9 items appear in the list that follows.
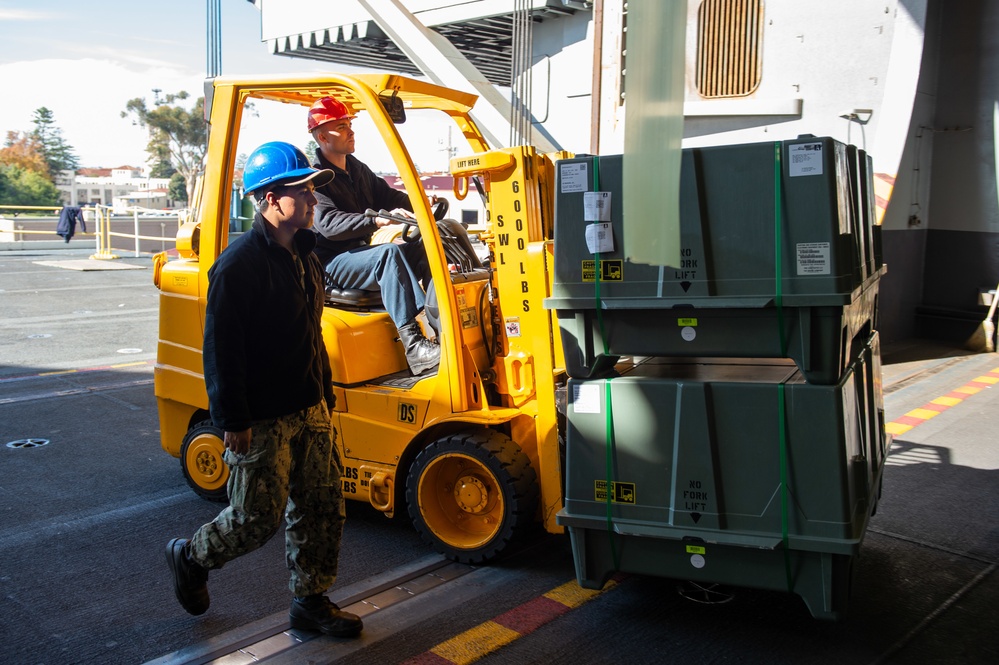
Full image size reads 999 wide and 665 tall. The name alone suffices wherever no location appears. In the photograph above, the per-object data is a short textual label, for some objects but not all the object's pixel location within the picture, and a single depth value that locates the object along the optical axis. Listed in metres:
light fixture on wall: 10.49
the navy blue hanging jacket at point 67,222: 28.56
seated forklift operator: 4.83
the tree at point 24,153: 58.44
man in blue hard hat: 3.57
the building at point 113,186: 63.78
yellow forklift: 4.48
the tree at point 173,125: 54.78
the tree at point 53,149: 61.34
